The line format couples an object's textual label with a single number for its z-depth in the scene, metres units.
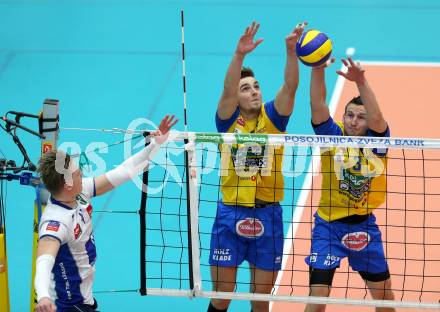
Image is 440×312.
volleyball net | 11.94
